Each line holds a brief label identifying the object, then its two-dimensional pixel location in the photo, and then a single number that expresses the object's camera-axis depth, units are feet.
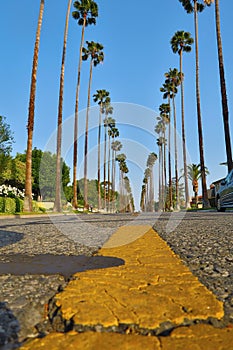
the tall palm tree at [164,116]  200.48
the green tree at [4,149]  96.21
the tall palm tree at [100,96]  190.02
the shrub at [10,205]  68.33
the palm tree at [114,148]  302.25
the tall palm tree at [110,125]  240.12
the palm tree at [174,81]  161.07
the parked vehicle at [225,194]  43.09
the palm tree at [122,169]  351.54
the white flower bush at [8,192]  83.71
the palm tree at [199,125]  89.66
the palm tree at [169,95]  168.76
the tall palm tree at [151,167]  354.41
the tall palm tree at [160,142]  244.01
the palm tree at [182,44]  129.88
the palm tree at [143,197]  511.98
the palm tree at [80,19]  116.22
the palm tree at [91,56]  143.46
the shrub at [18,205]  76.38
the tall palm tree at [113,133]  251.39
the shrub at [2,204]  65.16
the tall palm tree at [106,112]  200.29
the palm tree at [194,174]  192.77
